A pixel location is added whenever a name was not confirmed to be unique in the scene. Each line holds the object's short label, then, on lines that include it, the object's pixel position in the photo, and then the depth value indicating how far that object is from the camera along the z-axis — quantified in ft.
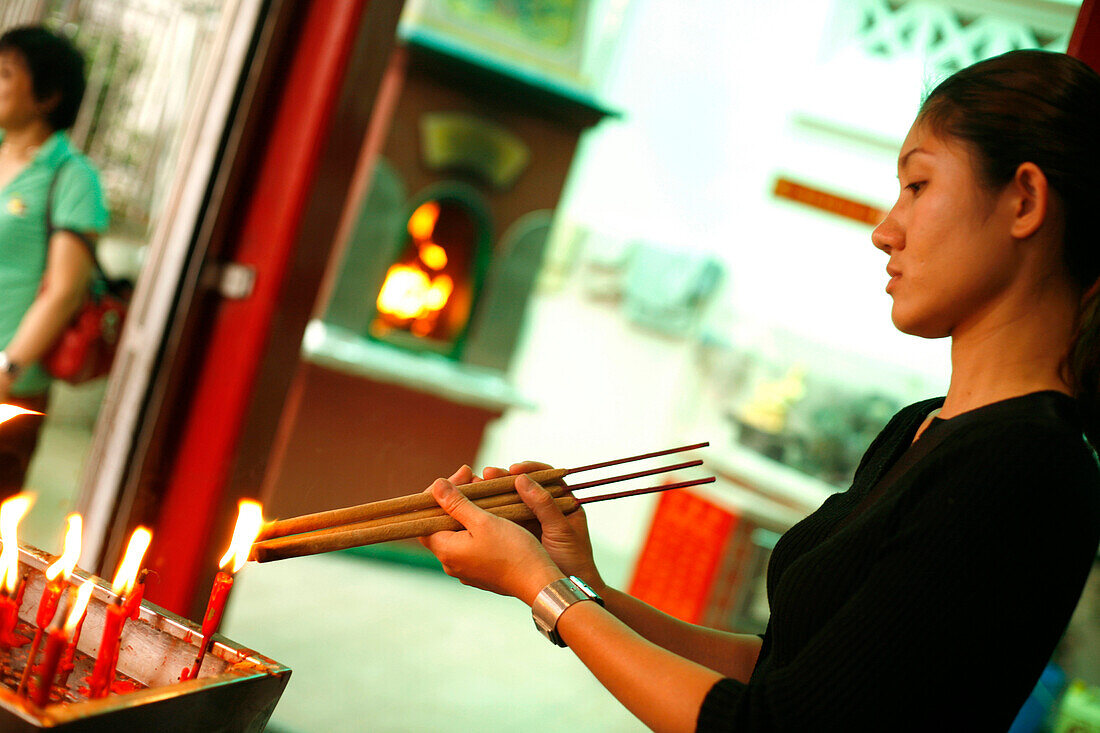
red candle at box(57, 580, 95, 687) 3.31
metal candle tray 2.55
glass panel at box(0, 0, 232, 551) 9.55
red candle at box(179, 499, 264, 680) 3.29
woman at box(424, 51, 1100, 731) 2.73
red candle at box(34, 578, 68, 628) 3.31
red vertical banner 14.57
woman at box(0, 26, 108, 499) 7.34
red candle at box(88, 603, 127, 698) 3.17
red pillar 8.27
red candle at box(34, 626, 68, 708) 2.77
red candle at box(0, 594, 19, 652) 3.31
